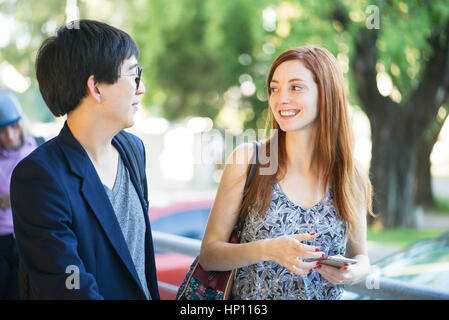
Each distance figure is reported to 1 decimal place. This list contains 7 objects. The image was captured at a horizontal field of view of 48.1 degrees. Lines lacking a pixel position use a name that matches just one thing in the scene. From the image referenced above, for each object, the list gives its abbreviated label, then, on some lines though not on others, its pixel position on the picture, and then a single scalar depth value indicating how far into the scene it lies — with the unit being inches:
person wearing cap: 93.4
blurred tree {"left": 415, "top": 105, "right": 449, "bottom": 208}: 517.0
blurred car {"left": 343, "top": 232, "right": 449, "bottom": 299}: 87.7
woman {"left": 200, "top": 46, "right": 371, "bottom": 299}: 65.7
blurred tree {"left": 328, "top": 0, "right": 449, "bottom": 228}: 270.4
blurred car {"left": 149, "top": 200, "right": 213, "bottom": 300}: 151.6
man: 47.3
